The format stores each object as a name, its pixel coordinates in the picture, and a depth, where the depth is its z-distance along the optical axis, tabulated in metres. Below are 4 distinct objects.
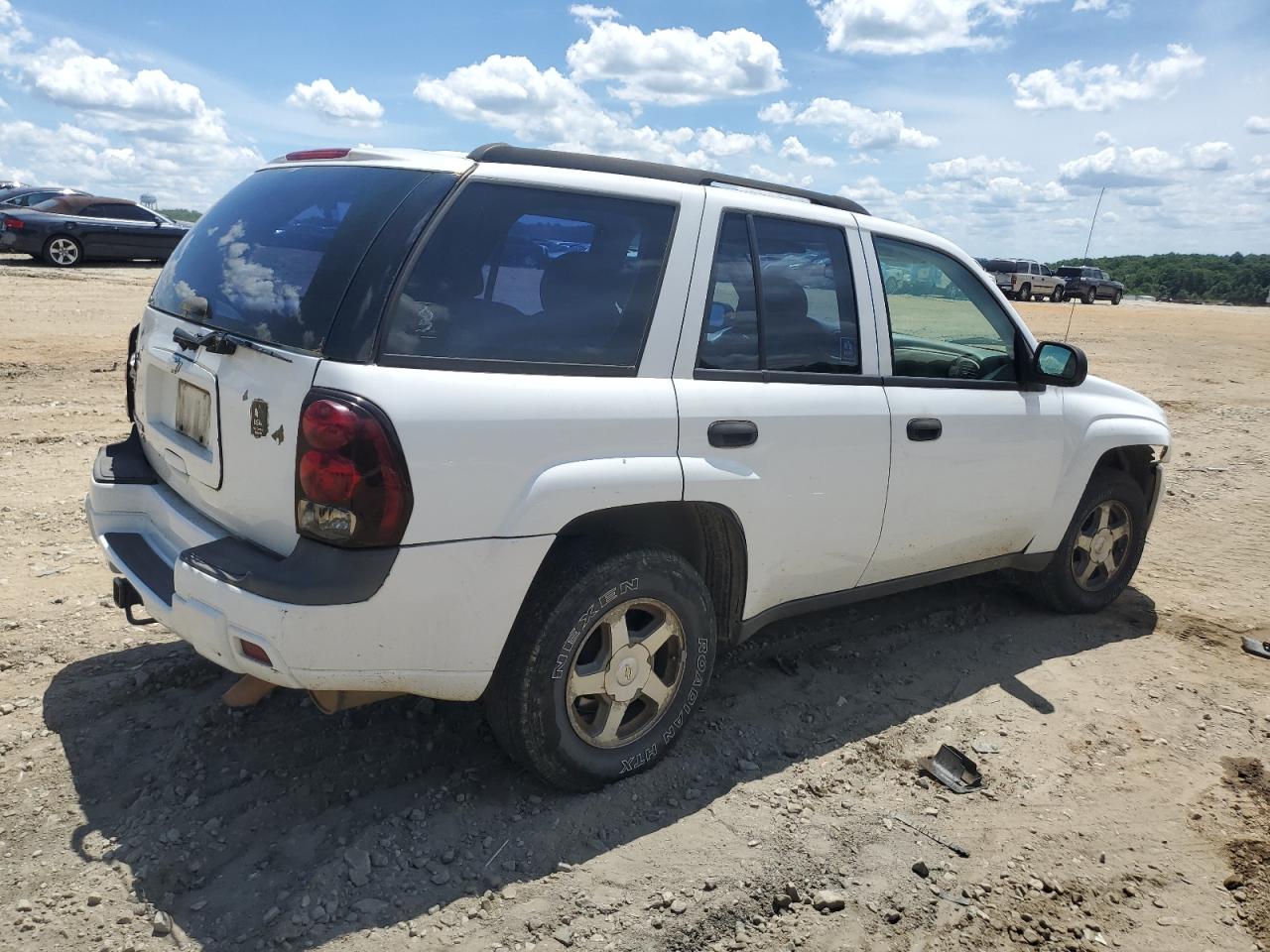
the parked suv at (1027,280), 39.38
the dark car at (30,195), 21.96
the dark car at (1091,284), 41.38
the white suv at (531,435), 2.71
